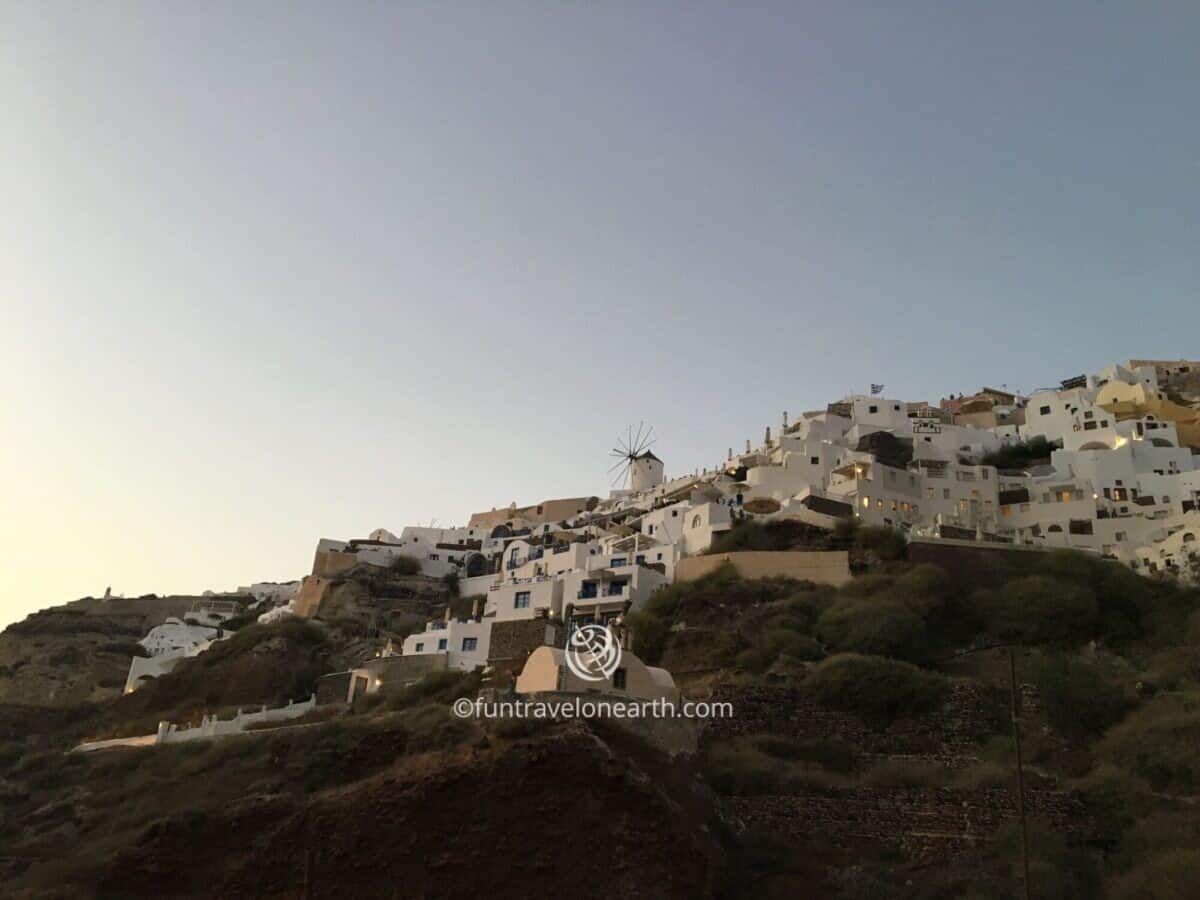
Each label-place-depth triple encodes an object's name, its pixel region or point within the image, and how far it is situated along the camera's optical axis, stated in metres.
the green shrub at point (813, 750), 28.53
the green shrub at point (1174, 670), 30.14
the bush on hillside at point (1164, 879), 20.92
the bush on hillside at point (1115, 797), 24.36
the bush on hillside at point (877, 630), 33.91
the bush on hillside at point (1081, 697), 28.70
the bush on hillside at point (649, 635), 37.25
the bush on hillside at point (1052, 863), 22.03
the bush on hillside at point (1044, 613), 35.66
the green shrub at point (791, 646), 34.12
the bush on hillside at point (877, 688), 30.27
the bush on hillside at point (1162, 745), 25.31
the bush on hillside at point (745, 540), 44.66
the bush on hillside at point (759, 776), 26.28
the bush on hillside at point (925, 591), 36.88
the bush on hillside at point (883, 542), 41.69
